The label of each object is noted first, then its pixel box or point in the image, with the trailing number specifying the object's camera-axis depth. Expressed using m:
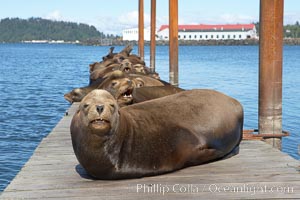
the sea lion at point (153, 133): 5.15
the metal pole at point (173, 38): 18.41
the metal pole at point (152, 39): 24.85
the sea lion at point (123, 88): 7.84
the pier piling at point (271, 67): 7.77
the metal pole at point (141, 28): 27.76
